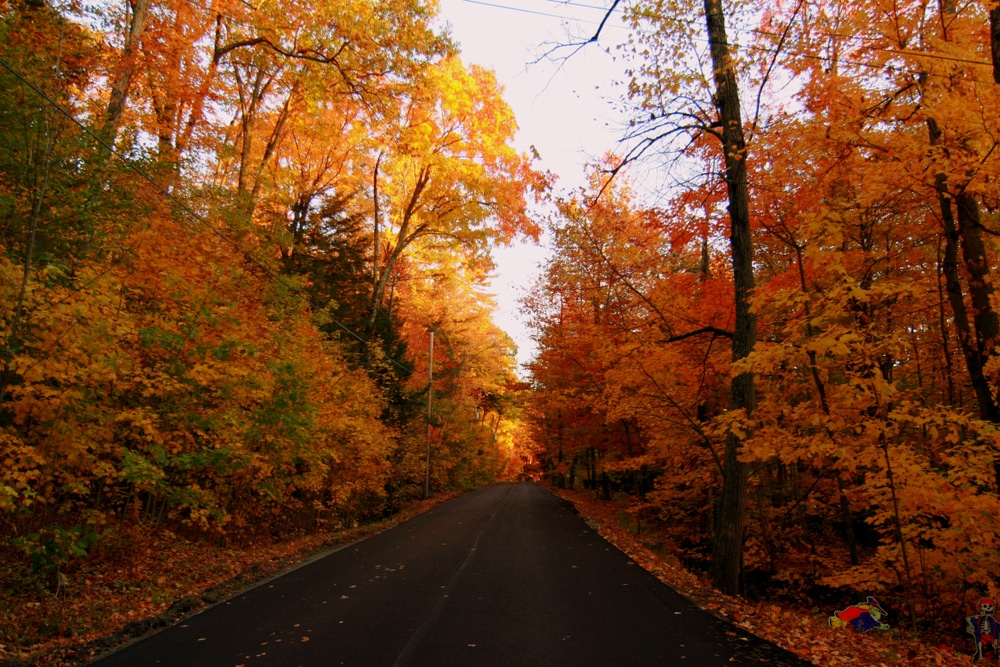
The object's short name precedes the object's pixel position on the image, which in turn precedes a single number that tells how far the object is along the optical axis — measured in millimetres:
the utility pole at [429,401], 23922
